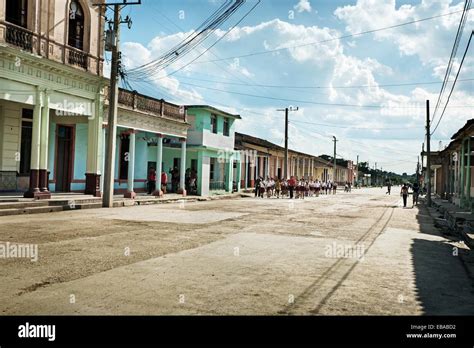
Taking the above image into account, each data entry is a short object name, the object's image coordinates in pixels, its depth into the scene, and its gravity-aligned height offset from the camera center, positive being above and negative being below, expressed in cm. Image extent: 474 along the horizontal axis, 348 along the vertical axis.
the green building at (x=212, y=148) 3109 +207
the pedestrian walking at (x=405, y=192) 2839 -60
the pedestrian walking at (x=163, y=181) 2771 -38
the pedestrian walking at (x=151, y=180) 2675 -33
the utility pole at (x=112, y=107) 1917 +291
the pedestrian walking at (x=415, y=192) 3195 -65
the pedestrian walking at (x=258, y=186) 3463 -68
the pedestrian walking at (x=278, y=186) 3459 -62
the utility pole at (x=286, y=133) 3952 +424
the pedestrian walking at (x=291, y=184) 3368 -39
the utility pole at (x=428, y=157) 3042 +184
